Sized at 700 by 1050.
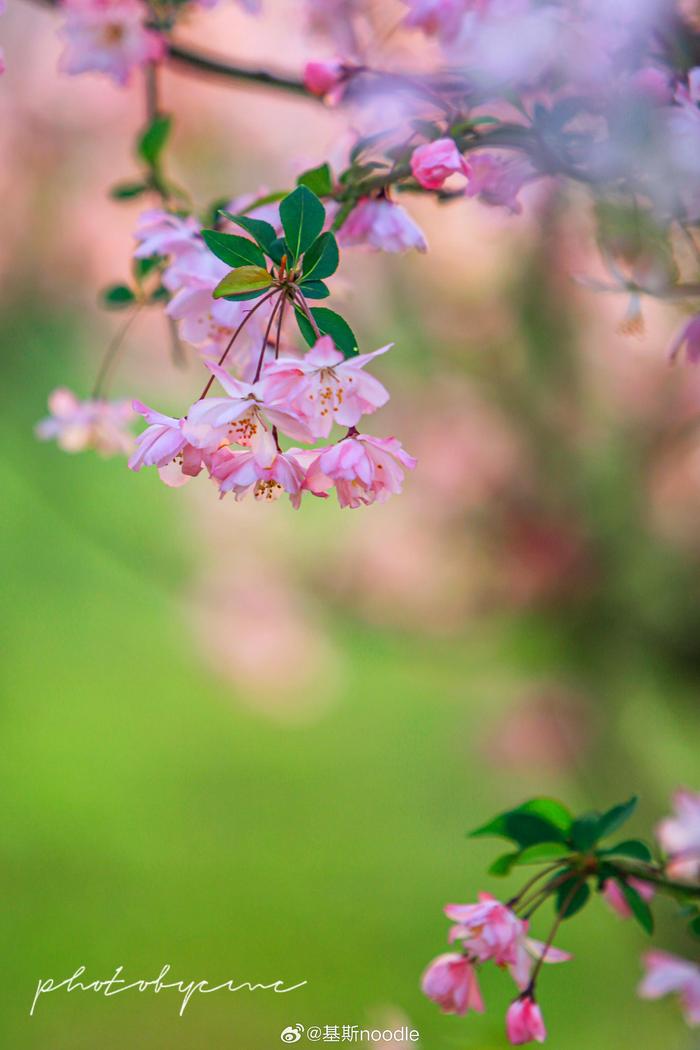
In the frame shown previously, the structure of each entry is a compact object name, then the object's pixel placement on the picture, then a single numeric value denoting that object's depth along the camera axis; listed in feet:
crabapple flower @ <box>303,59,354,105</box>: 4.79
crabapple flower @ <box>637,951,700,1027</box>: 4.98
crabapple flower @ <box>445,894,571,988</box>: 4.65
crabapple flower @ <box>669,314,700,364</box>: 4.80
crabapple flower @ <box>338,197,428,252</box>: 4.62
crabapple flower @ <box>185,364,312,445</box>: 4.40
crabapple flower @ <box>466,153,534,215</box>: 4.76
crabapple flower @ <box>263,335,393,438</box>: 4.39
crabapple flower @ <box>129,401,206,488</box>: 4.43
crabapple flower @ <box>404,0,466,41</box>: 4.90
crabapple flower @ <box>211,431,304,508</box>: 4.42
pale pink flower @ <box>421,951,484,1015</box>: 4.69
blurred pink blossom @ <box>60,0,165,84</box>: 5.06
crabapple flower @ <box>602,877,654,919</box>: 4.77
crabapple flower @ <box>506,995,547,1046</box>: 4.67
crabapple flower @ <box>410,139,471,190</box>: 4.56
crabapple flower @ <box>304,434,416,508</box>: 4.44
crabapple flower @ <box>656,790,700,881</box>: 4.79
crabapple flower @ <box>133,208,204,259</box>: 4.66
